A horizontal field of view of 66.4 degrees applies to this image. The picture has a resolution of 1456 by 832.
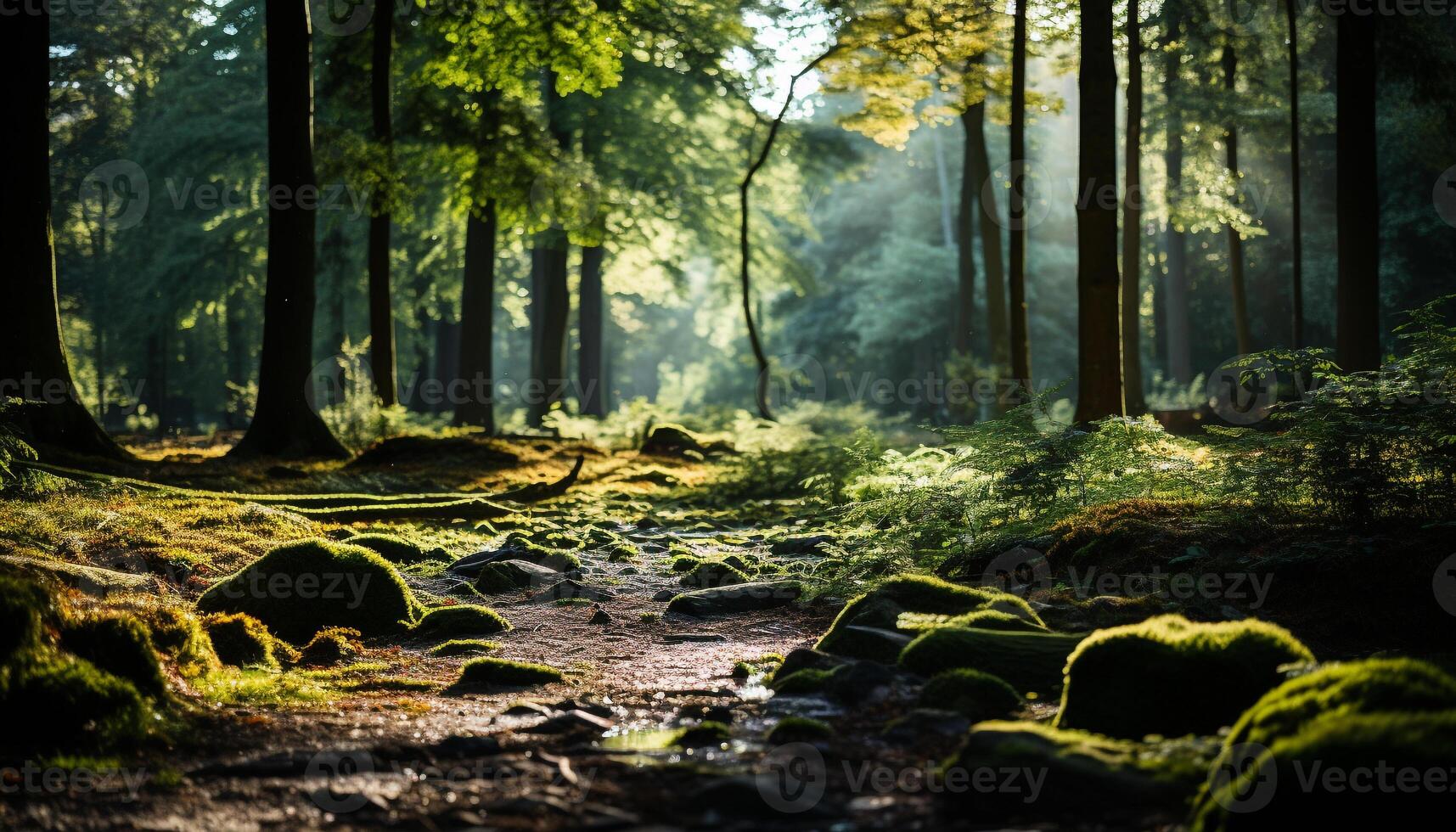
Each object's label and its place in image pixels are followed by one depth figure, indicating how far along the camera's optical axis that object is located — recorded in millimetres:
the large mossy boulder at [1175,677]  4059
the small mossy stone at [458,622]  7059
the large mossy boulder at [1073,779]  3316
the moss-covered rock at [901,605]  5859
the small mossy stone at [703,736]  4434
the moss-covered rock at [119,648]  4461
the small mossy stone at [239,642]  5859
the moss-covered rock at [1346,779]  2729
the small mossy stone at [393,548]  9711
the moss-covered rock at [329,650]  6203
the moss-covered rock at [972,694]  4695
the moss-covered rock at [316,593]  6750
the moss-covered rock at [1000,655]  5090
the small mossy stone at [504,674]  5668
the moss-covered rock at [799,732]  4426
